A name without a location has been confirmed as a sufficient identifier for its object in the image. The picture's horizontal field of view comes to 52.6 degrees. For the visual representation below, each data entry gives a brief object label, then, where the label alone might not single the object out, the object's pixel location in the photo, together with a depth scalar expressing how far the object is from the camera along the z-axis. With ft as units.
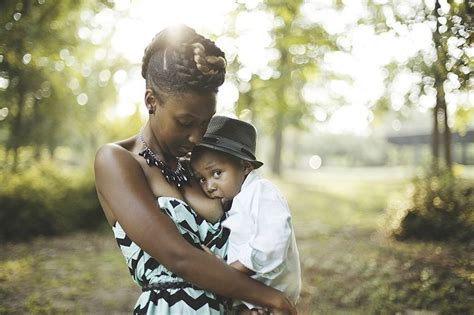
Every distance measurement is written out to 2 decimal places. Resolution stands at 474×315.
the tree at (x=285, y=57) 17.57
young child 5.49
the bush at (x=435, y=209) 24.12
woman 5.26
